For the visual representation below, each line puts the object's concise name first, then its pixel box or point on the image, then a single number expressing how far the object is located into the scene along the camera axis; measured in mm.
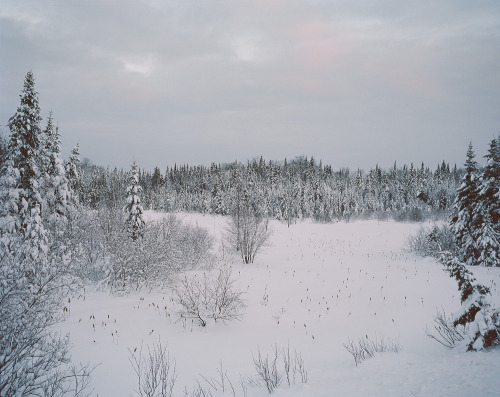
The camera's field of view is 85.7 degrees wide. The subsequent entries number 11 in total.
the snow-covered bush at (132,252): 14969
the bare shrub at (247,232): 21531
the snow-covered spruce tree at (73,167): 26328
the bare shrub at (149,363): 6195
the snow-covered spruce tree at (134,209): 20641
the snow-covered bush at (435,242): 23453
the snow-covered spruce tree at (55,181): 22547
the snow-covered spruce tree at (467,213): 20719
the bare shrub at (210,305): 10477
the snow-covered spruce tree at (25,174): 14828
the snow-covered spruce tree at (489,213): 19531
